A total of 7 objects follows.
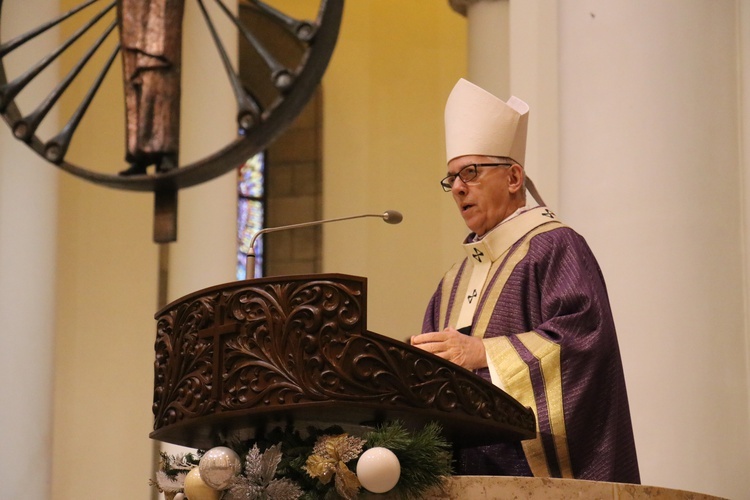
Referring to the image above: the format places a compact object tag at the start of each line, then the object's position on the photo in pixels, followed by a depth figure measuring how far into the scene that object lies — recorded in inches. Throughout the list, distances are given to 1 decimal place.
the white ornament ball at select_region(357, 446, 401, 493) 240.2
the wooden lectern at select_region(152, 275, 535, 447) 243.3
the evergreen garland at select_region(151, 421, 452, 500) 246.2
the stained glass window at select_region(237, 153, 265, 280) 846.5
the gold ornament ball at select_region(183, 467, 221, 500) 257.9
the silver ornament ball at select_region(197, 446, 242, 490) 251.3
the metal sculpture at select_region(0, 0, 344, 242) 279.4
